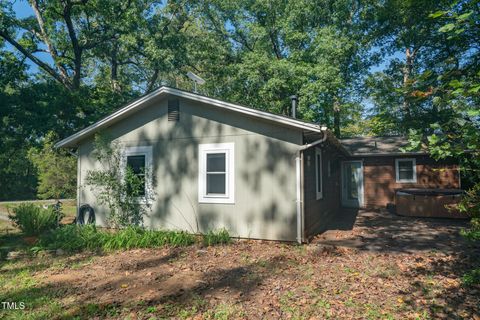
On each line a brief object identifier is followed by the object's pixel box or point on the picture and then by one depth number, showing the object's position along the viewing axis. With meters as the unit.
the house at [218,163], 7.32
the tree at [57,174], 20.02
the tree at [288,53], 17.03
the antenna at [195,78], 9.21
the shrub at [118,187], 8.46
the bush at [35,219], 8.98
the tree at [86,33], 16.08
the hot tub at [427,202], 10.84
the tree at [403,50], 15.45
